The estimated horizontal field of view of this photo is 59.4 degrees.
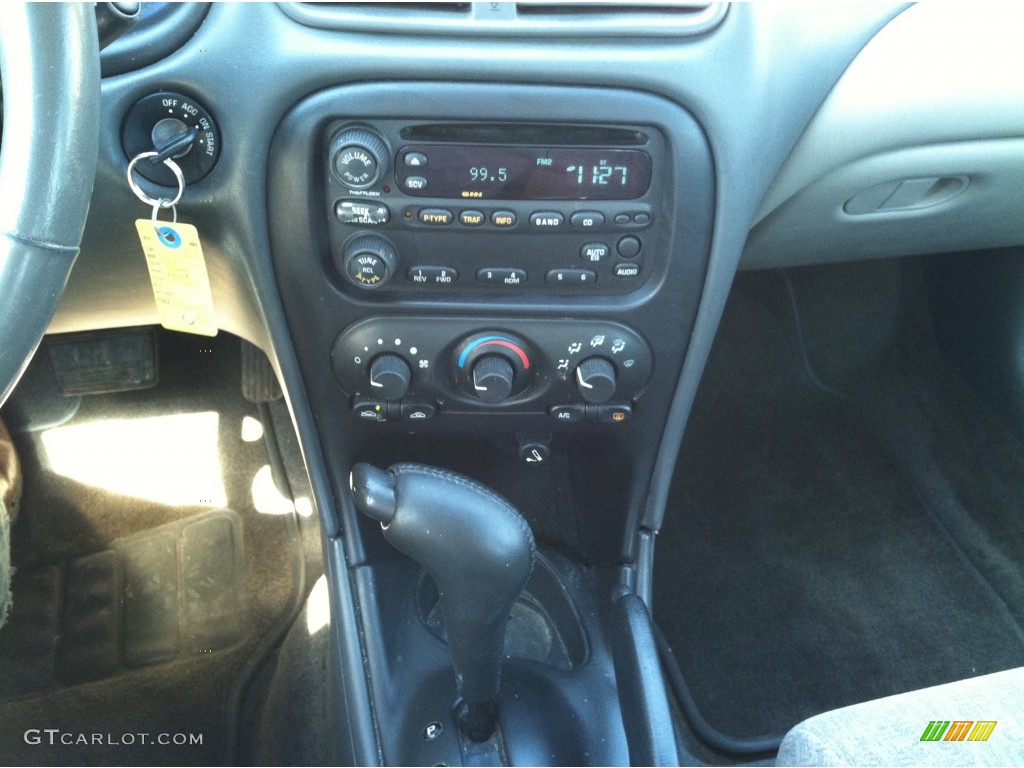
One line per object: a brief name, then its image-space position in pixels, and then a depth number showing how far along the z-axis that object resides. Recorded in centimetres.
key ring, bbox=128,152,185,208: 79
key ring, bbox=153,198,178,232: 82
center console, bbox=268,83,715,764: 81
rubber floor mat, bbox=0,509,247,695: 138
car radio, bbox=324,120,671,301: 81
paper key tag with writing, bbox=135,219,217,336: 86
